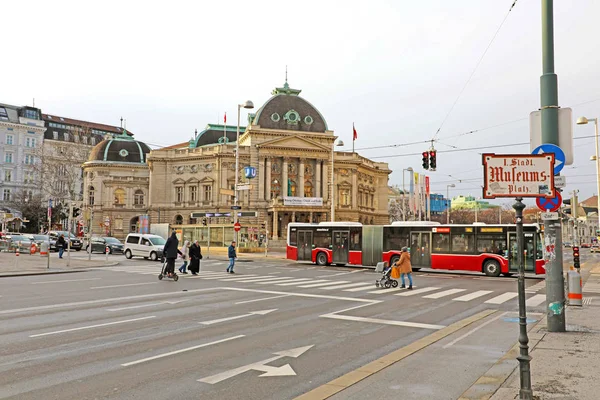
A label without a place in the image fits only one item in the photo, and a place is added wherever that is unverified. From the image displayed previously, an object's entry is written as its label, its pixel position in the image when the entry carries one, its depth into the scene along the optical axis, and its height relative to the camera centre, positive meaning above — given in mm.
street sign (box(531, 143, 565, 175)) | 8516 +1434
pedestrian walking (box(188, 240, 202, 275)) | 23781 -1303
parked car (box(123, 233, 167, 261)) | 37125 -1183
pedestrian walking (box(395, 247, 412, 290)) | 18547 -1206
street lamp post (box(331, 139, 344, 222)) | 44156 +8045
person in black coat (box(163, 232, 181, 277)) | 19938 -696
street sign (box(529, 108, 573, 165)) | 9344 +1929
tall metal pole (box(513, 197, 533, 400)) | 5250 -1181
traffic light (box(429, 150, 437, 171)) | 27312 +4050
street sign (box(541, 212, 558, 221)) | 8980 +319
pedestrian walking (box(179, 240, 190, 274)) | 24473 -1251
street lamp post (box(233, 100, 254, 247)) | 36219 +9164
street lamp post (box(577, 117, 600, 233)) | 29609 +6737
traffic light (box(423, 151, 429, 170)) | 27500 +4058
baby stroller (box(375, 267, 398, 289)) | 19258 -1954
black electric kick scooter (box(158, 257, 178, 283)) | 20316 -1870
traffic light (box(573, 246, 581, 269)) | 22812 -1108
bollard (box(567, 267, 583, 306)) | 13102 -1492
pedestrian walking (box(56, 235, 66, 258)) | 34188 -972
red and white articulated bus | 26016 -748
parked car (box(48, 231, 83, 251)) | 46506 -1126
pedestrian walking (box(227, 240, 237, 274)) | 25323 -1225
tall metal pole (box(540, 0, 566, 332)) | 9344 +2004
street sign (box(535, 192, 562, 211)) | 8328 +510
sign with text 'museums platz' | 5902 +703
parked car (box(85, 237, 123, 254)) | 43625 -1370
